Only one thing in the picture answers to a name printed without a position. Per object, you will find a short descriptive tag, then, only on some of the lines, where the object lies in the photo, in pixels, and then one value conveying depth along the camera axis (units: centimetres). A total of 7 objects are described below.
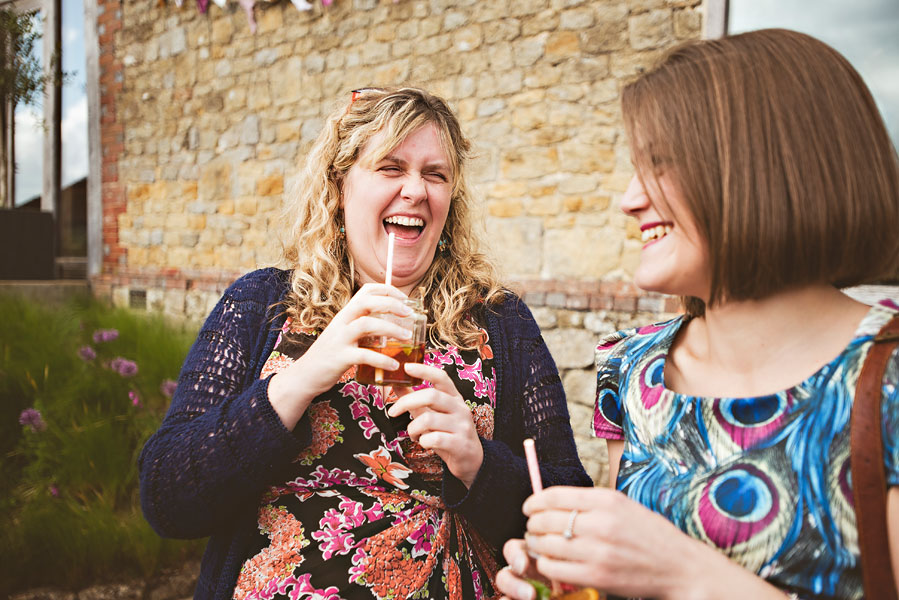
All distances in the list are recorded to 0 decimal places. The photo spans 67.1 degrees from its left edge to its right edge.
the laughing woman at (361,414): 143
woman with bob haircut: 99
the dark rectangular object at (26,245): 809
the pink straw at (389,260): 142
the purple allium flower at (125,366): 342
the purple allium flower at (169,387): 345
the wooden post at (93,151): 791
